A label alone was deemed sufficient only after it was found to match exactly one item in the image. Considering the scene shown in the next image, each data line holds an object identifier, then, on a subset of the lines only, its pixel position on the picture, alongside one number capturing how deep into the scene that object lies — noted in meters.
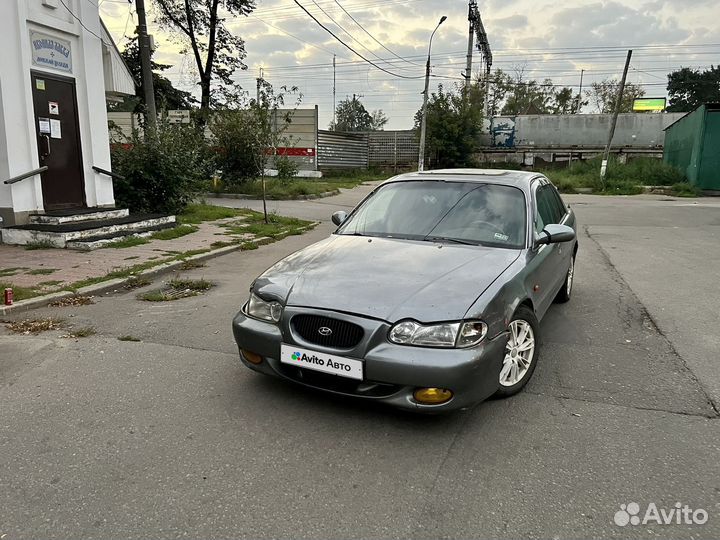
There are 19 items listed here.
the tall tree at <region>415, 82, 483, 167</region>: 35.94
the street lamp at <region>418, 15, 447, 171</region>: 26.53
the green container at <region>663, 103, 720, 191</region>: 23.34
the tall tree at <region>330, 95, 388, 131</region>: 98.00
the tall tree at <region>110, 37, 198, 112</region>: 31.48
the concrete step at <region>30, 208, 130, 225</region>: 9.39
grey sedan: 3.03
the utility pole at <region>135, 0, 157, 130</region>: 13.59
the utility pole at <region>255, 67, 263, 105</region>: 14.84
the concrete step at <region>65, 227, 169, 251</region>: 8.88
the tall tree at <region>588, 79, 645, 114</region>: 60.72
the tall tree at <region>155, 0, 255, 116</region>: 27.78
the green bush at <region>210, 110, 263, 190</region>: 19.44
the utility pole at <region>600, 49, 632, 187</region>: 27.63
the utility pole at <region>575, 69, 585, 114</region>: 65.62
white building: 8.87
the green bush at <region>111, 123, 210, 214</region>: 11.88
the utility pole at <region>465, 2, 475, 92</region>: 38.53
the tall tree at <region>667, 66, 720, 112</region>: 69.12
